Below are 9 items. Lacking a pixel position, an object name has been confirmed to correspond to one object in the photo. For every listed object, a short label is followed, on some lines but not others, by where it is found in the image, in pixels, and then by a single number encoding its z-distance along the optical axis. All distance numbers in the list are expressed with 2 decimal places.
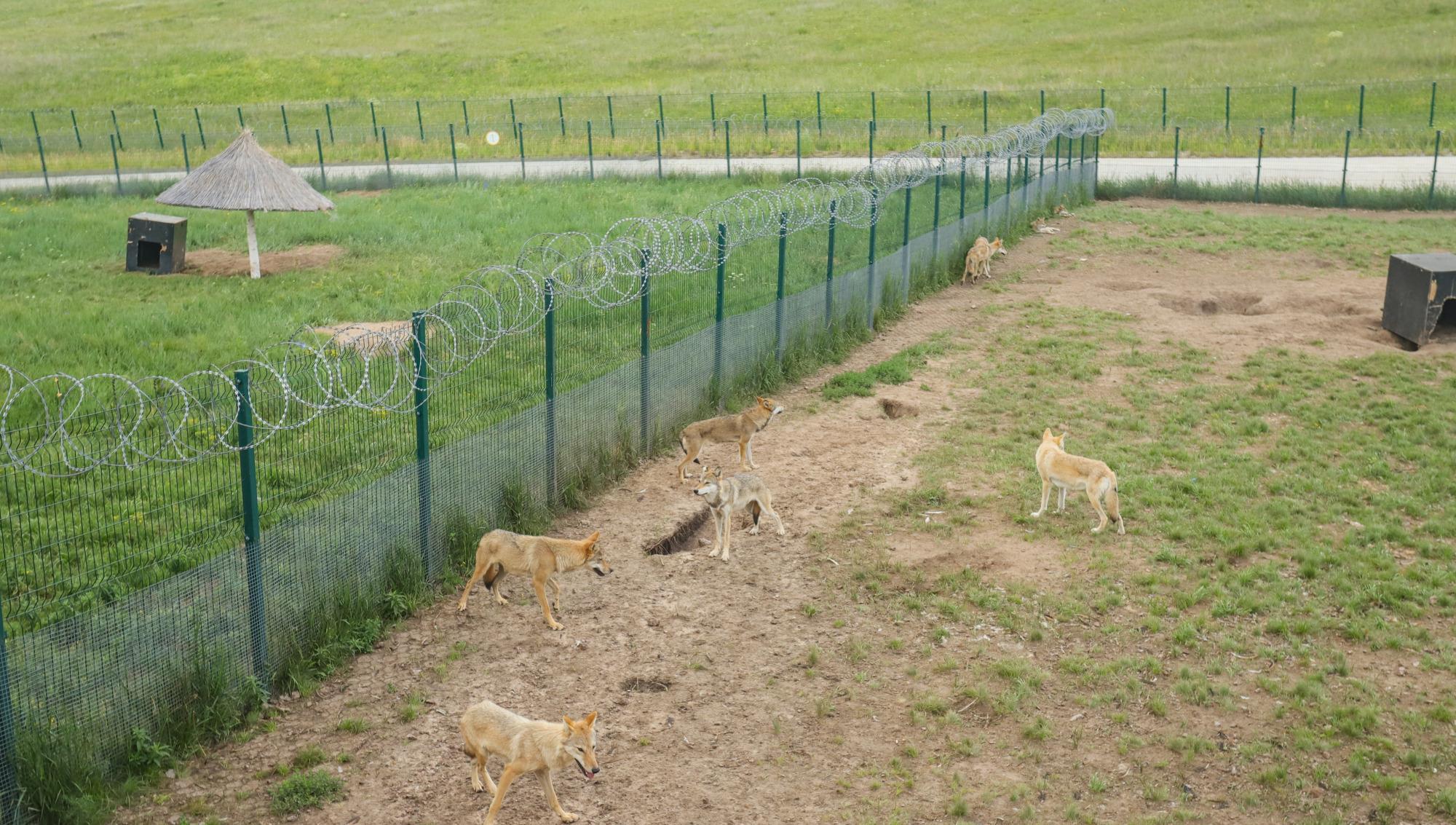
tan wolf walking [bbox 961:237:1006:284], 22.17
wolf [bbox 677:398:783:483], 13.24
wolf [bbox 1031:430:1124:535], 11.63
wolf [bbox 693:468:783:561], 11.12
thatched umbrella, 22.92
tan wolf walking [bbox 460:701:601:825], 7.37
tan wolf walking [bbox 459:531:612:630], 9.88
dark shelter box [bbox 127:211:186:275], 22.41
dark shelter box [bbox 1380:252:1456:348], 17.50
